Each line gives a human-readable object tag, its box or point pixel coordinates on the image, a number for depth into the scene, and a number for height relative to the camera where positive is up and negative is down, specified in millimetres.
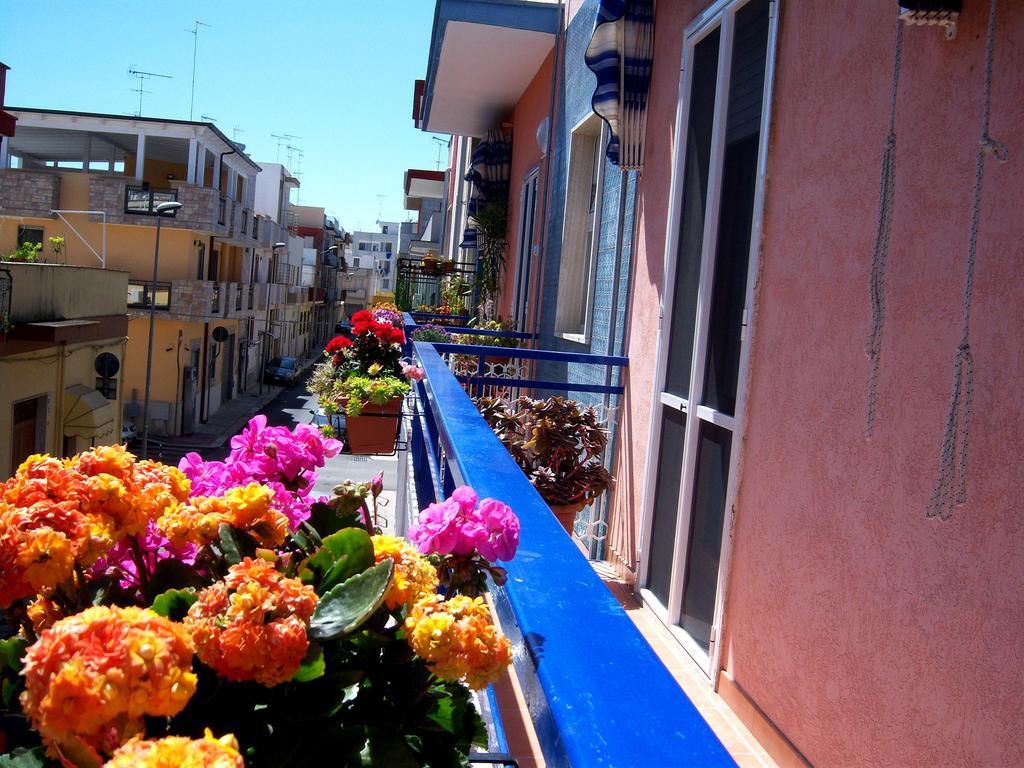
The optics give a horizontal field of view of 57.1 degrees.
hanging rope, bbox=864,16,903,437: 2836 +322
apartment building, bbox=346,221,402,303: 85788 +6058
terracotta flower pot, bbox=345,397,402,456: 5426 -655
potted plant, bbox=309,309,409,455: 5387 -409
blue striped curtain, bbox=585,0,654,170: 5891 +1669
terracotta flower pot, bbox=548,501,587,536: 4930 -950
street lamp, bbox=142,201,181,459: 23469 +240
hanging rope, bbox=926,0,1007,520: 2387 -103
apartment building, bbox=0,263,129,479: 15336 -1299
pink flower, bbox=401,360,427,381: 4955 -297
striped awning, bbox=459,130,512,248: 12625 +2089
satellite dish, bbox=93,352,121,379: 19531 -1520
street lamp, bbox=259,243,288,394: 40531 -1320
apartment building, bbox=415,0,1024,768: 2355 -62
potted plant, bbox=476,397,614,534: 4926 -626
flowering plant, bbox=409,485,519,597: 1245 -294
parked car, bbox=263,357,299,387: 42562 -2998
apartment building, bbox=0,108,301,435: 28562 +2193
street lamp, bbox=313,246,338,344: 63875 +1487
